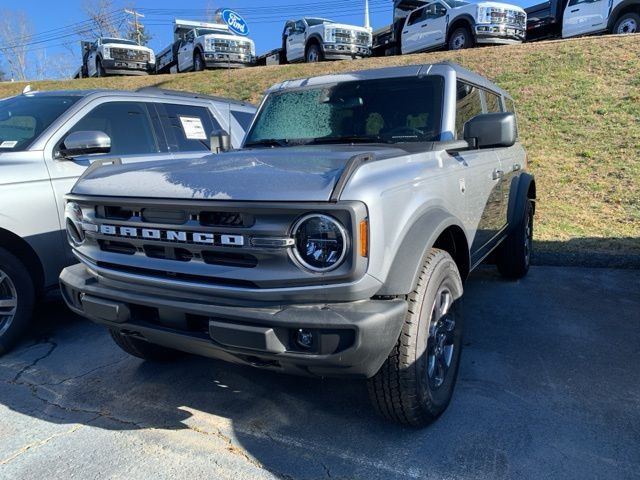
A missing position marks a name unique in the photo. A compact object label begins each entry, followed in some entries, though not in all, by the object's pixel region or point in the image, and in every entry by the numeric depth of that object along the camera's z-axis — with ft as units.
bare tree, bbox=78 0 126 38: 169.27
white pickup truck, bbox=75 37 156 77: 66.44
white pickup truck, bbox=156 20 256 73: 62.69
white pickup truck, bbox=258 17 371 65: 56.49
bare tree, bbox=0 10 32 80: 170.87
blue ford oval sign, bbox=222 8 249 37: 83.10
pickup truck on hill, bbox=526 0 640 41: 44.37
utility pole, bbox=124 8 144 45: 174.50
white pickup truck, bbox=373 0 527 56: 47.52
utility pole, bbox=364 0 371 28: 129.08
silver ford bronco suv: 6.69
